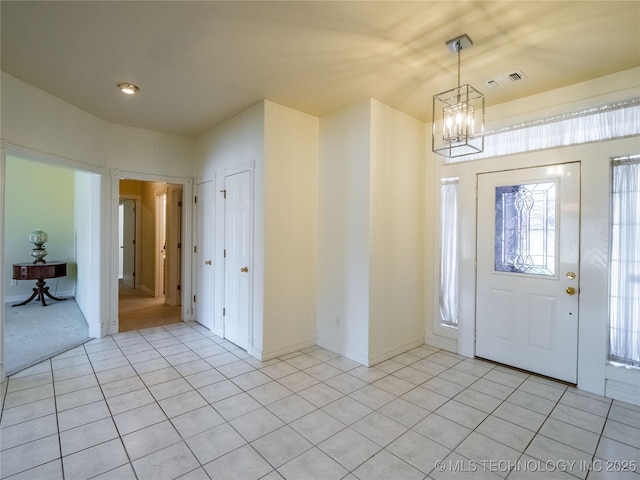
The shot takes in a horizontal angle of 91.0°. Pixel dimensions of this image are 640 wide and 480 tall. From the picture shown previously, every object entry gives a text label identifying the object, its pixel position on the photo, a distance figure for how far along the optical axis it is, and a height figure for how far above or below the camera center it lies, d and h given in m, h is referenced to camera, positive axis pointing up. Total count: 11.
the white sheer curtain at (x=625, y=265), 2.68 -0.24
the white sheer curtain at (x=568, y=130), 2.72 +1.03
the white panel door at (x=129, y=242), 7.66 -0.16
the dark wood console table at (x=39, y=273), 5.54 -0.67
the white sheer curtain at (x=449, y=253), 3.79 -0.20
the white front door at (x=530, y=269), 2.99 -0.33
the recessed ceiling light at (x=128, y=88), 3.10 +1.49
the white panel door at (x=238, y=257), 3.72 -0.26
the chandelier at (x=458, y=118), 2.29 +0.89
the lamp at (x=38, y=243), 5.84 -0.15
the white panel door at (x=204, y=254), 4.49 -0.28
